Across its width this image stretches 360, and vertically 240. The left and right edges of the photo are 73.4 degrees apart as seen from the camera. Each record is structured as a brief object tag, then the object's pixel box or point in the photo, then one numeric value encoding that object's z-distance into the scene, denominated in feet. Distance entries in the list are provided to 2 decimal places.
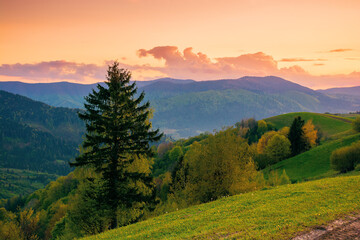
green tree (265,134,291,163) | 314.55
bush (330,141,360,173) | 176.96
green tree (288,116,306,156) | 325.62
